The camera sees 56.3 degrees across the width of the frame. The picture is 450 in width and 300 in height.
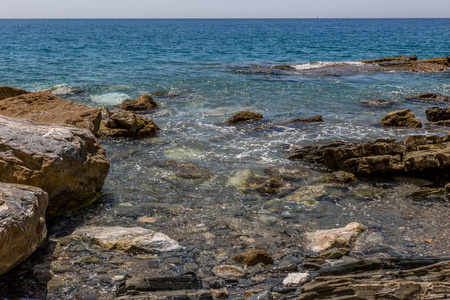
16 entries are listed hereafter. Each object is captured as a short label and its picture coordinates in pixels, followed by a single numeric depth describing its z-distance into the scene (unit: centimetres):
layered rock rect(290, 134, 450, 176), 991
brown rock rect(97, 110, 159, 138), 1356
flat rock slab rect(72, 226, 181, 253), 664
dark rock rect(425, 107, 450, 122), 1588
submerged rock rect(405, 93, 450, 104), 1960
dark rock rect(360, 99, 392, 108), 1889
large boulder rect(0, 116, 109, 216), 707
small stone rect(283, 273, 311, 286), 571
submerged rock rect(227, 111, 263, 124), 1578
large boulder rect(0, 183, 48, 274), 524
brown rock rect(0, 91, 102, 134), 1151
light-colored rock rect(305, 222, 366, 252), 684
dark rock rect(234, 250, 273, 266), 629
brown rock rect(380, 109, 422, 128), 1501
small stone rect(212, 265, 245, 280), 599
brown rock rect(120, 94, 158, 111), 1752
